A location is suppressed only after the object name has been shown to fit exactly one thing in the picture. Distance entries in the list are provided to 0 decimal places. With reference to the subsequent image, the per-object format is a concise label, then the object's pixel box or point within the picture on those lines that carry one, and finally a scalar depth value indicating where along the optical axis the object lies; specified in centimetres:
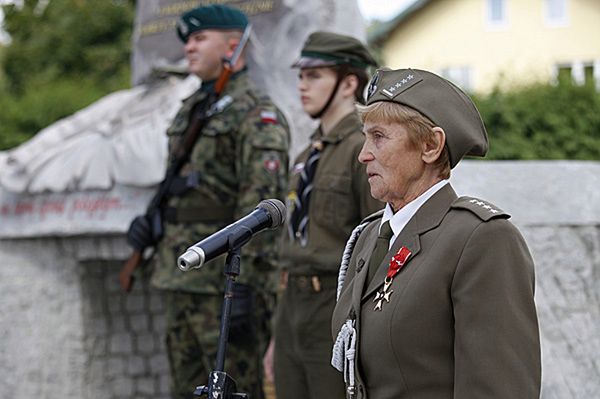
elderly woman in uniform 405
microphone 426
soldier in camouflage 830
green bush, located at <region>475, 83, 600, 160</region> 2070
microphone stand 448
